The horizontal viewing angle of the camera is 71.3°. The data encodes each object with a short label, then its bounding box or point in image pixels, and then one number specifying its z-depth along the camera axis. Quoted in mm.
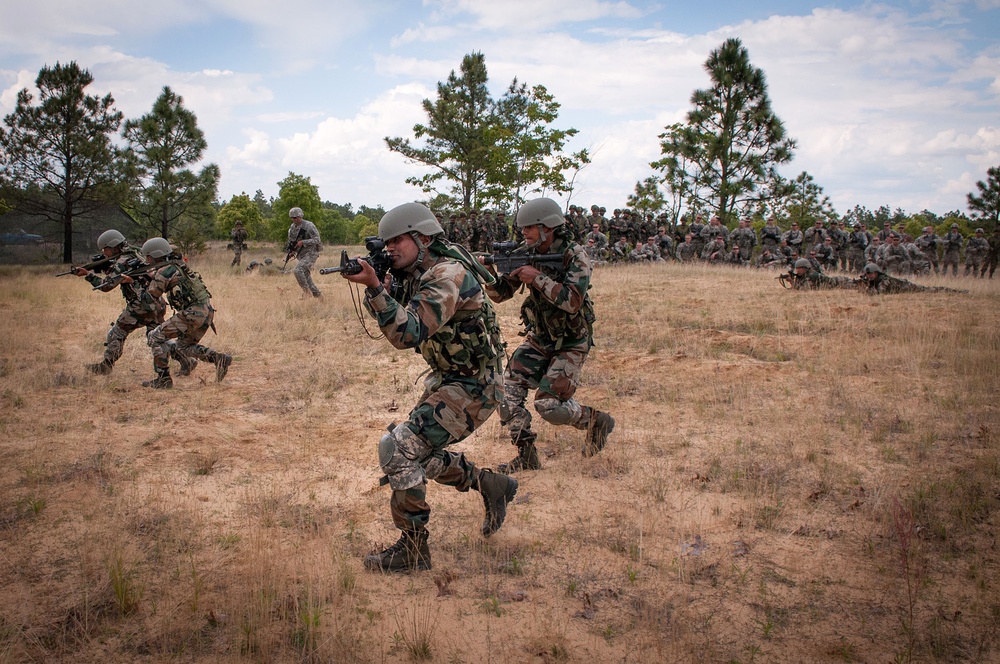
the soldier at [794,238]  22797
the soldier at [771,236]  22500
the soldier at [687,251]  23828
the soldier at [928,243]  22578
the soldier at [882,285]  13375
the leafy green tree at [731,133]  28797
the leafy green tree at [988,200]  26625
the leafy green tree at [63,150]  21844
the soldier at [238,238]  22656
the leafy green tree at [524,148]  29141
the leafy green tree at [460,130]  31391
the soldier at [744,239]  22312
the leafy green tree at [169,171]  24250
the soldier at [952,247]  22531
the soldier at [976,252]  23109
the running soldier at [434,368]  3660
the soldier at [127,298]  8172
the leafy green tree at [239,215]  47409
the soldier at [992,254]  22281
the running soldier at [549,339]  5035
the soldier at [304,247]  14562
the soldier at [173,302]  7840
